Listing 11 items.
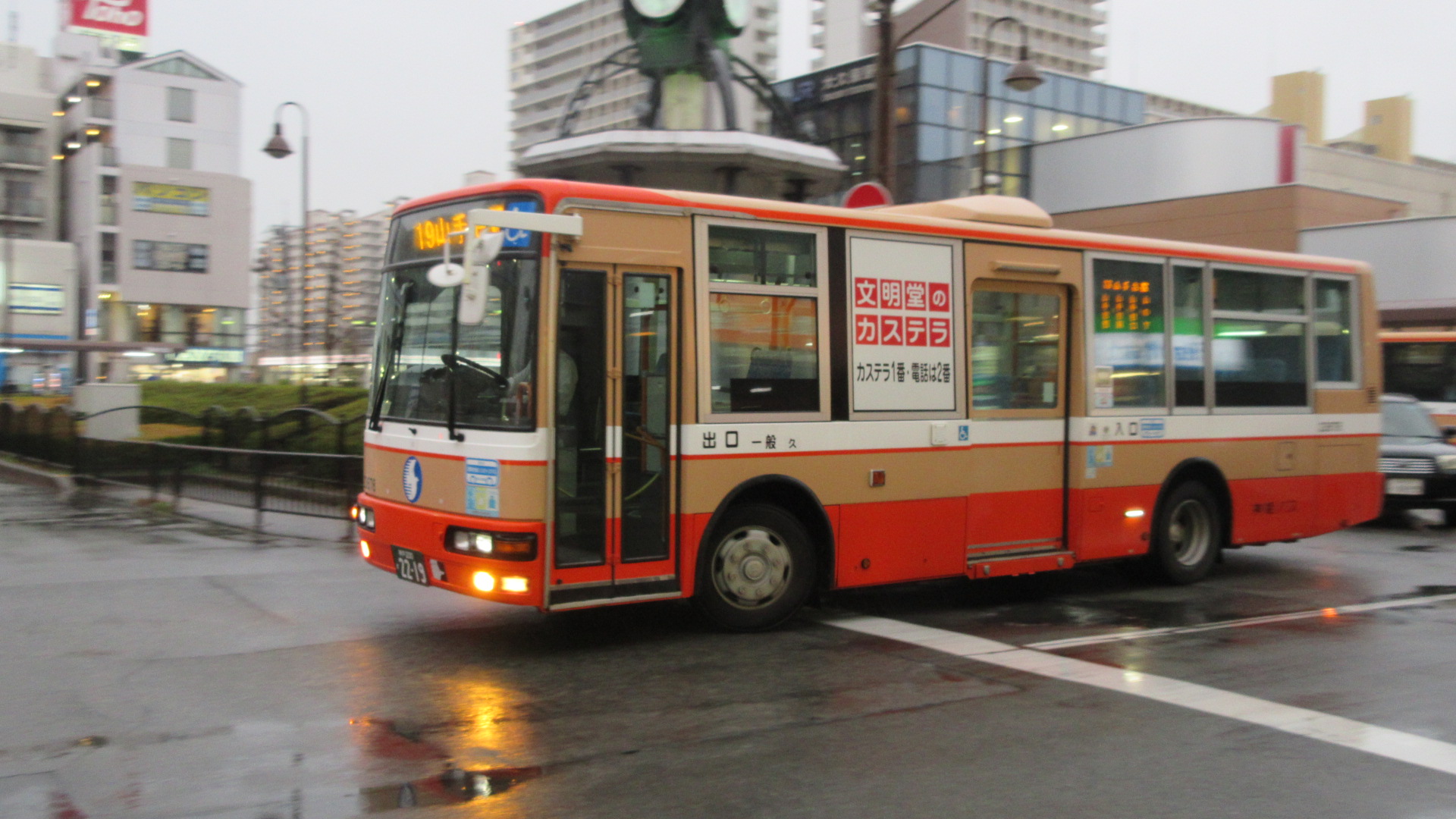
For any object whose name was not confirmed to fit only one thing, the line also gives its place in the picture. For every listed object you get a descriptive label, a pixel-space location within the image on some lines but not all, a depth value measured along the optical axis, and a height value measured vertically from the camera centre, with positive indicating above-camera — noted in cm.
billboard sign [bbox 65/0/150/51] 8356 +2892
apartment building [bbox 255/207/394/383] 3231 +684
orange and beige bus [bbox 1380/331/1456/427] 2250 +80
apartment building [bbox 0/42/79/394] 6519 +1158
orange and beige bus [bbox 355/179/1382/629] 705 +6
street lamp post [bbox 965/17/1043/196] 1691 +495
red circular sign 1169 +219
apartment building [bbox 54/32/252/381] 7188 +1283
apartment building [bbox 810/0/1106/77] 8588 +4370
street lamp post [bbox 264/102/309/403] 2336 +417
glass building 4600 +1275
